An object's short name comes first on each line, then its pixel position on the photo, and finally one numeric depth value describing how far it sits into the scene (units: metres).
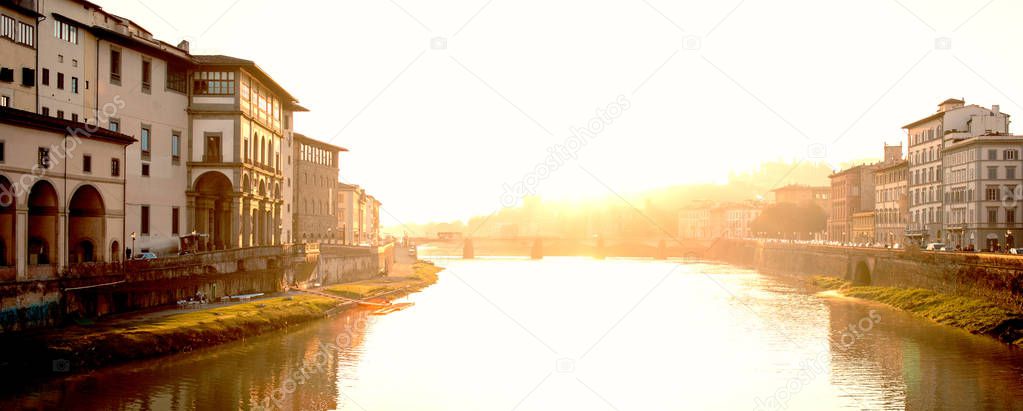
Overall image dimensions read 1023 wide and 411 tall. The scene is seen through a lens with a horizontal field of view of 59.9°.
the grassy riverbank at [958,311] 50.50
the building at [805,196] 175.38
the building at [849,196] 133.88
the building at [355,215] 126.19
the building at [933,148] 89.75
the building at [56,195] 38.78
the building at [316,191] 94.69
